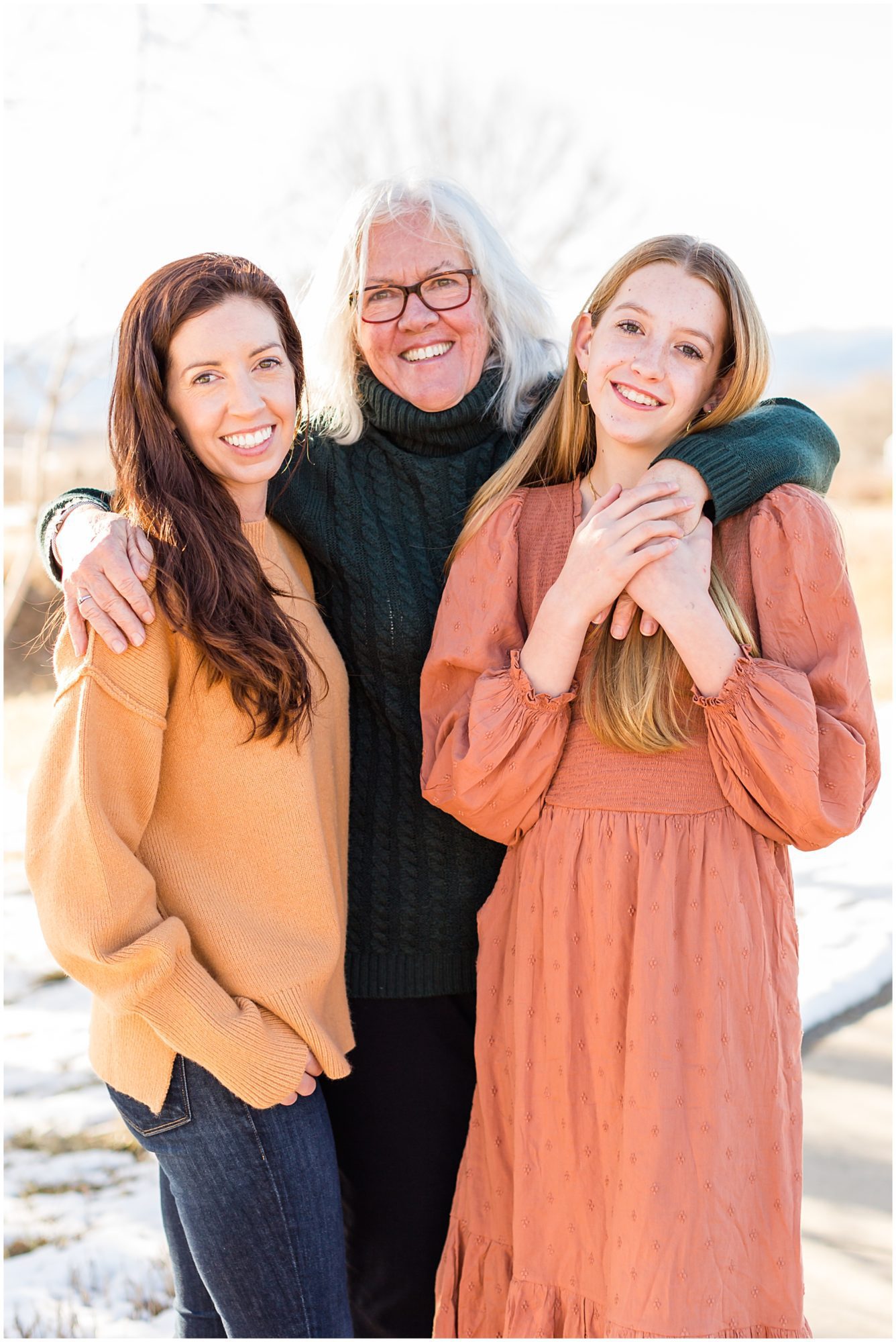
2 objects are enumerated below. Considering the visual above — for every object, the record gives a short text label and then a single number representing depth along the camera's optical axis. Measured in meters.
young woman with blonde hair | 1.63
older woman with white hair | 2.02
